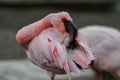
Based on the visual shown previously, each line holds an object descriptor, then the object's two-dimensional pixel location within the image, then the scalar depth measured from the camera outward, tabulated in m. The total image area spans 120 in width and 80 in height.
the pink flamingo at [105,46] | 10.21
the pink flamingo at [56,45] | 6.61
